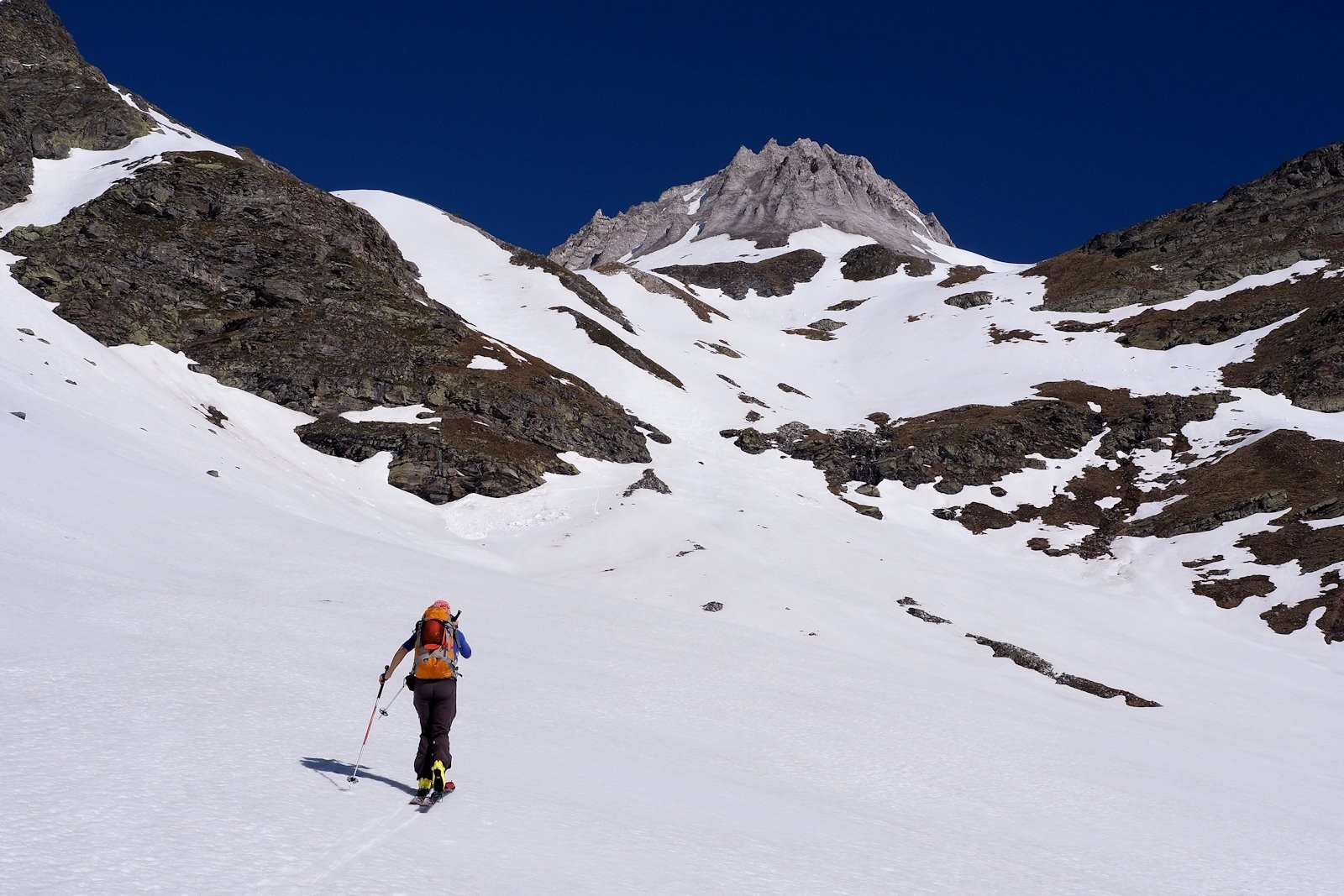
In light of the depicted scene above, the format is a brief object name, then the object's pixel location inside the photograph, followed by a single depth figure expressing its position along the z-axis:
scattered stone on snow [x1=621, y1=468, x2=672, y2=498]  56.19
